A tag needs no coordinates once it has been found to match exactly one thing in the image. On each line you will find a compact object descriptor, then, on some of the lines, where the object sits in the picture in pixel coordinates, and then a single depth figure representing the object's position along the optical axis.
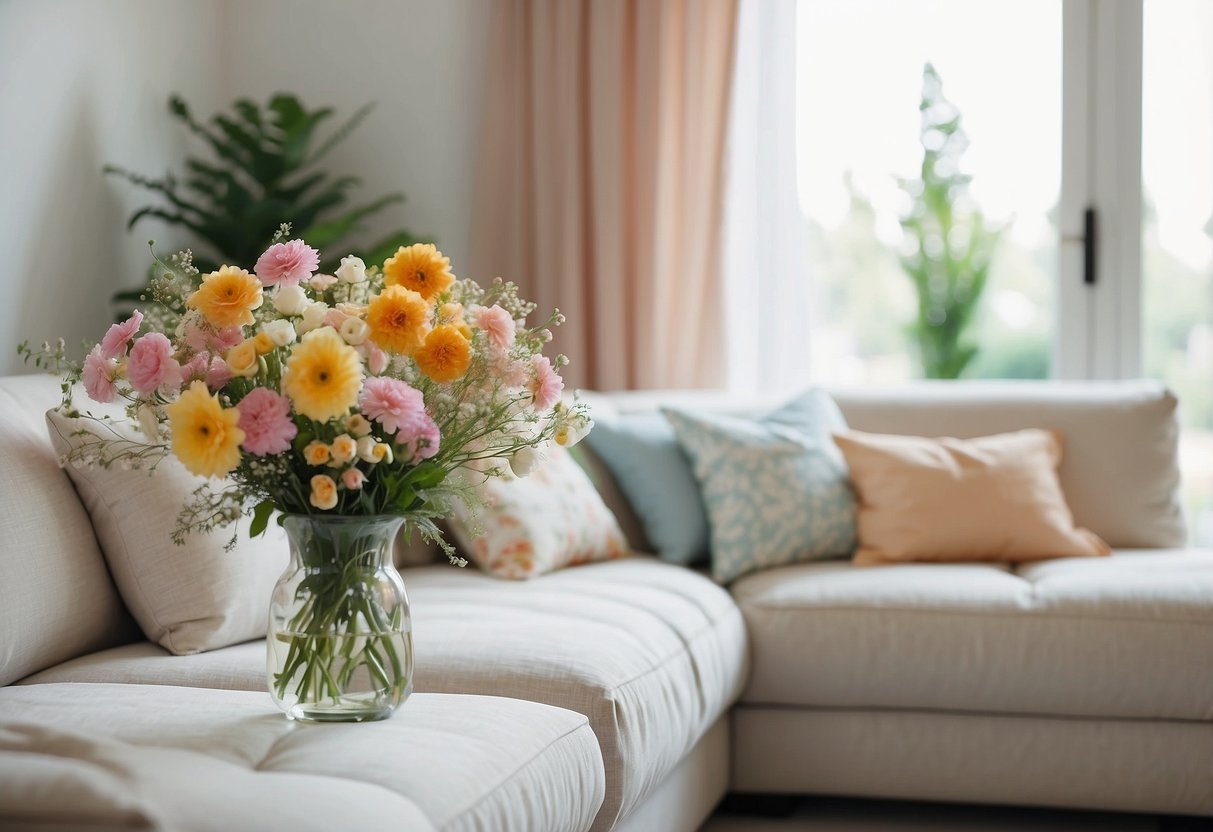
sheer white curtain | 3.73
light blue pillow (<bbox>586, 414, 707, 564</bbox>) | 2.88
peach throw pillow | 2.79
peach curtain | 3.74
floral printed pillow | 2.57
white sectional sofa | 1.25
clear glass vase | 1.39
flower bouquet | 1.31
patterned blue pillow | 2.79
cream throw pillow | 1.89
